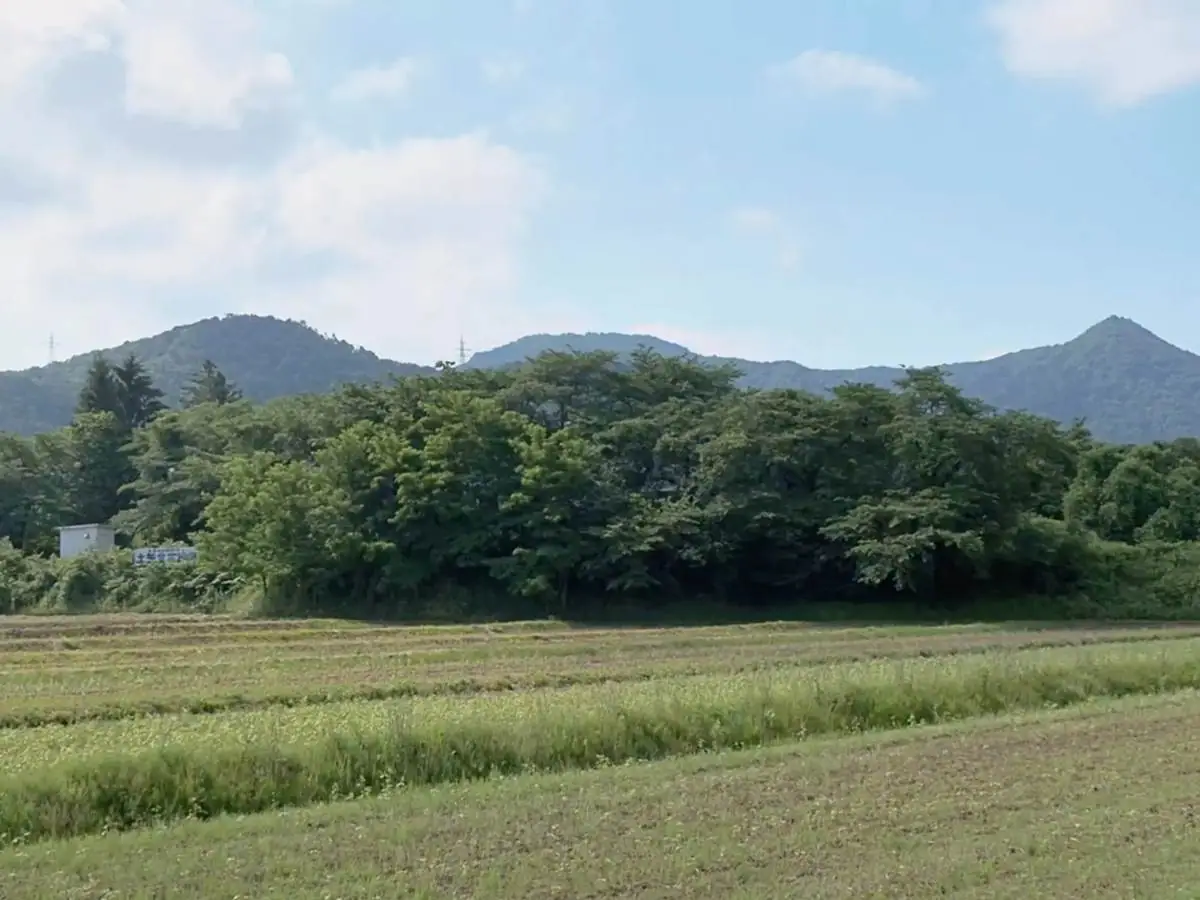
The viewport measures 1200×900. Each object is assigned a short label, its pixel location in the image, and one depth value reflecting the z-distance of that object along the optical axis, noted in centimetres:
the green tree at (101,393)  9300
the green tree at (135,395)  9469
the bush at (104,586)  4981
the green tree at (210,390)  10325
